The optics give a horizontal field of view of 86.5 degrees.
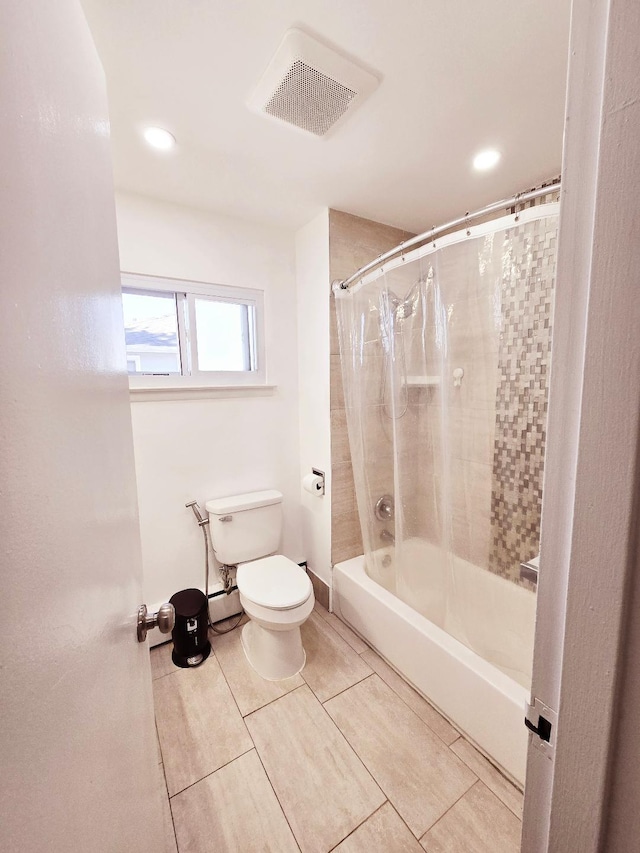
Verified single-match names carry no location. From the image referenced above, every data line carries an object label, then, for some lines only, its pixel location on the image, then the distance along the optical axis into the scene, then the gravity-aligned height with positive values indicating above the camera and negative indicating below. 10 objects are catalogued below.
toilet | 1.59 -0.97
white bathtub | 1.23 -1.12
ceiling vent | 0.98 +0.95
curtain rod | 1.06 +0.60
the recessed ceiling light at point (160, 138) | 1.27 +0.97
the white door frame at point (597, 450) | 0.34 -0.07
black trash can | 1.70 -1.22
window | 1.77 +0.33
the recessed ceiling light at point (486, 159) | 1.42 +0.97
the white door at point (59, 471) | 0.29 -0.09
